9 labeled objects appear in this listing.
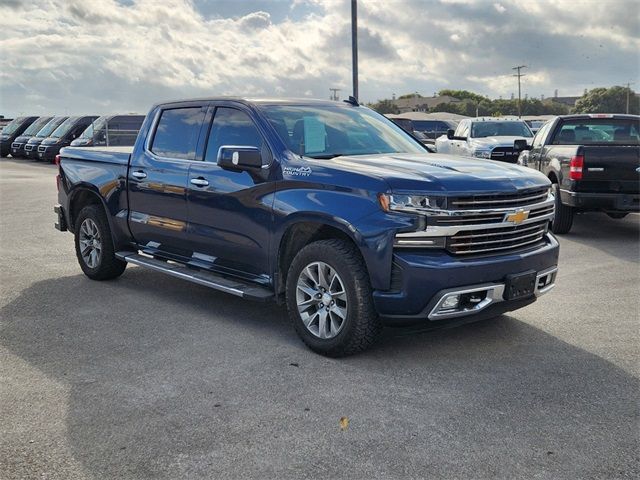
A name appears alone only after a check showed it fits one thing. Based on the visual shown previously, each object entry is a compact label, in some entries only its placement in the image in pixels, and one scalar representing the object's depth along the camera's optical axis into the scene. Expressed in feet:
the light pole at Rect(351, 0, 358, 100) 54.80
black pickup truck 30.53
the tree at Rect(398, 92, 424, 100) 407.32
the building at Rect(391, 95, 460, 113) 370.12
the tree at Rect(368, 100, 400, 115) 339.77
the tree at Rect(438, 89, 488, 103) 380.99
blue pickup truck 14.79
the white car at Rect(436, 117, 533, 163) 52.80
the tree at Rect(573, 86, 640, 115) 311.88
